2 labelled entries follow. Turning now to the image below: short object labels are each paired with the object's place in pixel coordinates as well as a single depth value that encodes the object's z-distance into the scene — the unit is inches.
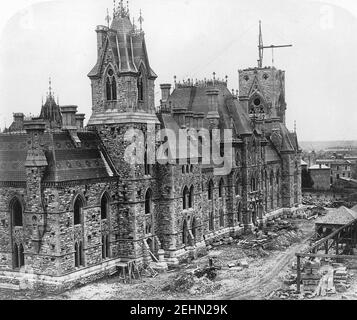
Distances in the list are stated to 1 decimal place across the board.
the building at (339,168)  4394.7
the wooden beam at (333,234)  1582.4
